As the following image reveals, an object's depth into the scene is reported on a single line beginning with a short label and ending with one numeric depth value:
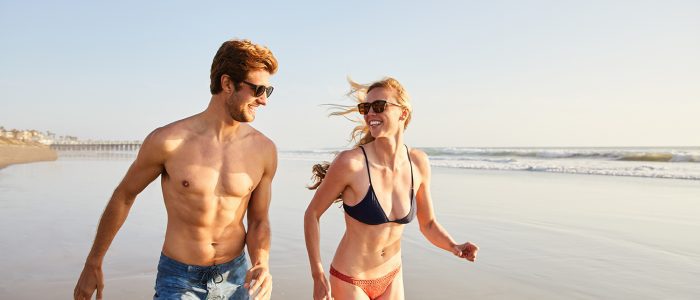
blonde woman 3.84
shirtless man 3.13
